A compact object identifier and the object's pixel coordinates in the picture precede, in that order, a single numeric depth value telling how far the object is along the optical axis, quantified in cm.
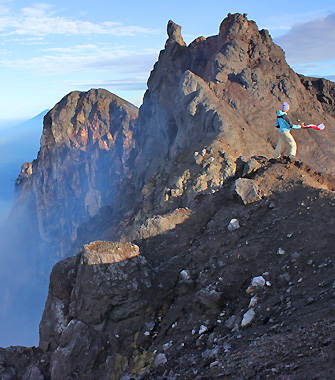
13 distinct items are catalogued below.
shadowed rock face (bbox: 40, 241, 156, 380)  740
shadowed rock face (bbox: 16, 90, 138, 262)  5359
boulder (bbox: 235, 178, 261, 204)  873
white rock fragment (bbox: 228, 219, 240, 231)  827
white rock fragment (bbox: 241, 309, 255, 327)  597
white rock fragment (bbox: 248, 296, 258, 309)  630
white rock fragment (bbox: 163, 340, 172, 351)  658
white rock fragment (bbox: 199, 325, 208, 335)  648
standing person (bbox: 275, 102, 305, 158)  1111
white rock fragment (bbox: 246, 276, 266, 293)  661
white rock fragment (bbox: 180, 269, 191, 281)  798
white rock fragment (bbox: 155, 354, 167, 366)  629
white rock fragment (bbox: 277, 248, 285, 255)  707
